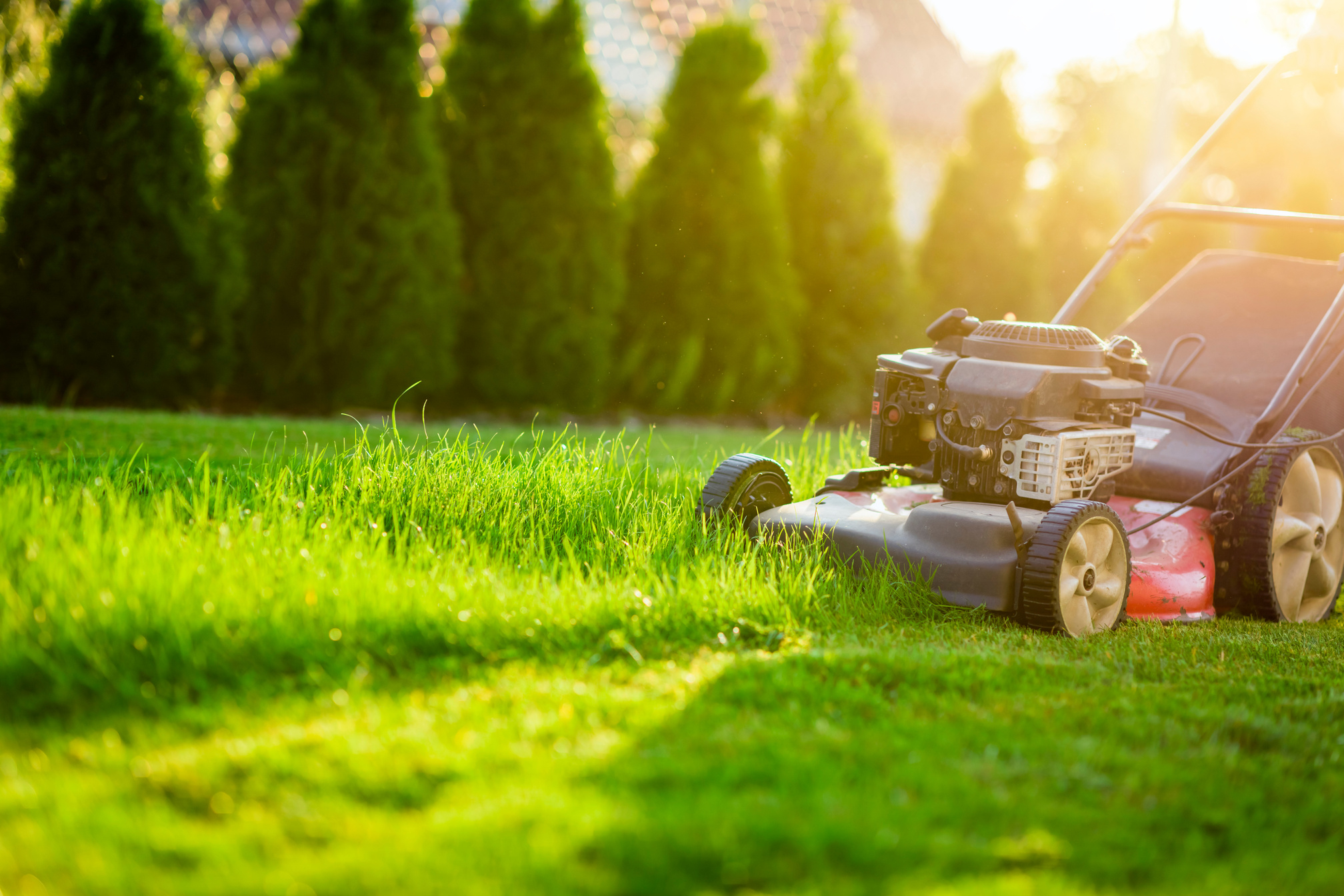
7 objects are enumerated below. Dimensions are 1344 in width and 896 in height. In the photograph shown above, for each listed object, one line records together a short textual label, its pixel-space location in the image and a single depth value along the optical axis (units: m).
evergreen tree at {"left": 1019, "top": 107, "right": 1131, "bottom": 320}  12.98
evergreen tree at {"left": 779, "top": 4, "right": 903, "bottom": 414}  10.44
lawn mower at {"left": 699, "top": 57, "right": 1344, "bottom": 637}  3.86
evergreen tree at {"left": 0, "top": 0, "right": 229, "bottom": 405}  7.29
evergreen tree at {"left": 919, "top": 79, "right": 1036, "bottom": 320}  11.79
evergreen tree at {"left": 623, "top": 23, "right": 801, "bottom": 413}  9.73
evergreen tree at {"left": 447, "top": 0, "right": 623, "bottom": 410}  8.87
